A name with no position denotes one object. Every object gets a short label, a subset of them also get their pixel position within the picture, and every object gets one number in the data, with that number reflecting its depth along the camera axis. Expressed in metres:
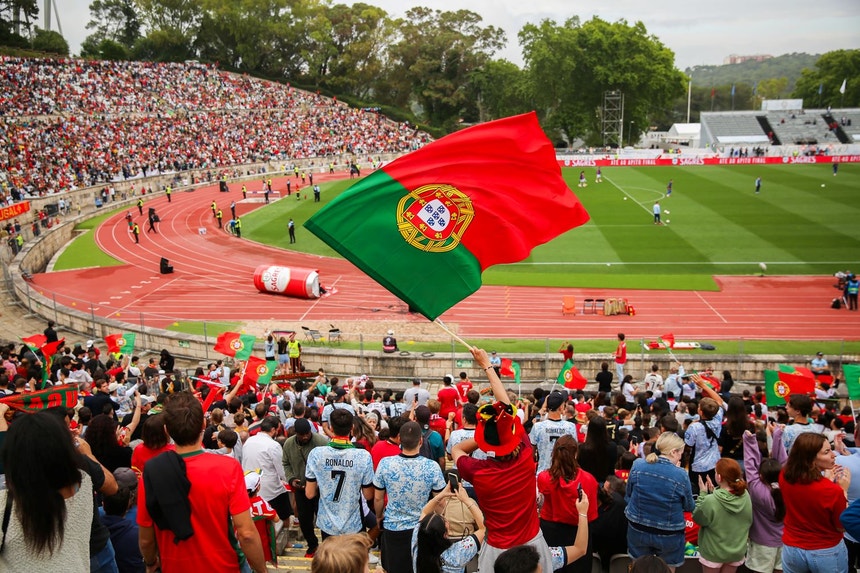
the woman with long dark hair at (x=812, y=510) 5.48
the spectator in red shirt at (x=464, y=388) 13.73
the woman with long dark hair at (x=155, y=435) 5.83
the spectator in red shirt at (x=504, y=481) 5.03
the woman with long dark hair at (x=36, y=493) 3.83
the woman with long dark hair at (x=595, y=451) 7.28
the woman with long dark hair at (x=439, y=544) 5.20
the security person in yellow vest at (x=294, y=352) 19.31
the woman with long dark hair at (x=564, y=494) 5.64
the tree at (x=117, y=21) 98.00
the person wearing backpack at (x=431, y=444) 7.57
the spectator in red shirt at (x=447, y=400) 11.38
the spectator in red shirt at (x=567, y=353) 17.98
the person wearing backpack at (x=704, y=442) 8.21
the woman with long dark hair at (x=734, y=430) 8.22
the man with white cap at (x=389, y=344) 19.88
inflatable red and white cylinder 27.15
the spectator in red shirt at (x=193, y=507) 4.33
